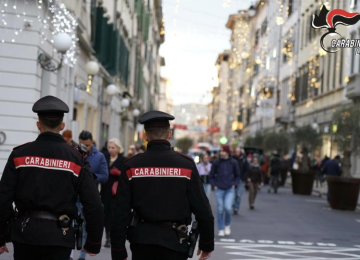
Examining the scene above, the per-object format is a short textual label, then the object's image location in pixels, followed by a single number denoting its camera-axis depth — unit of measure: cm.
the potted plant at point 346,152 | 2227
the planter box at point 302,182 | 3061
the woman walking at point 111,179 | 1112
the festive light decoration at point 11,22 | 1512
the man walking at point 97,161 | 995
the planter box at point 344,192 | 2211
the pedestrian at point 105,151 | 1272
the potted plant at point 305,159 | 3069
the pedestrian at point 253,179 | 2112
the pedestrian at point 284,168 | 3716
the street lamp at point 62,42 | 1454
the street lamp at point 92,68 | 2059
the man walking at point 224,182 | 1431
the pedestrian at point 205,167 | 1963
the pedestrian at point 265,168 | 3916
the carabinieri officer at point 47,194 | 507
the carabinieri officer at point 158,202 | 516
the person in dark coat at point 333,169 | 2555
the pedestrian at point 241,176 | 1928
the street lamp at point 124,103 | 3253
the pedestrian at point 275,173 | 3133
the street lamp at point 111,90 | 2644
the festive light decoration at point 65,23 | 1762
